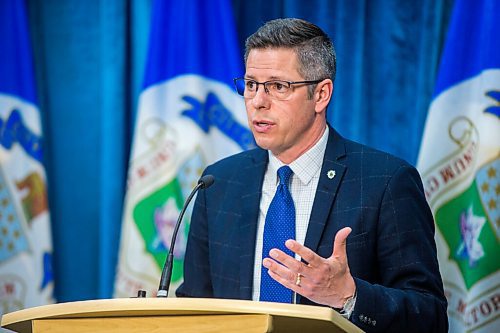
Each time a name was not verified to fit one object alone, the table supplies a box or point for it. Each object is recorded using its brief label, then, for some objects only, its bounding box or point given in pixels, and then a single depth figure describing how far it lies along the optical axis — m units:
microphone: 4.56
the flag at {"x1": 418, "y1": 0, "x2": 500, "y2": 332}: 7.18
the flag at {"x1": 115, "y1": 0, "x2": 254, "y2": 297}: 8.34
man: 5.49
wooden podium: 3.71
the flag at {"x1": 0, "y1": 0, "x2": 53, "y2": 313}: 8.59
